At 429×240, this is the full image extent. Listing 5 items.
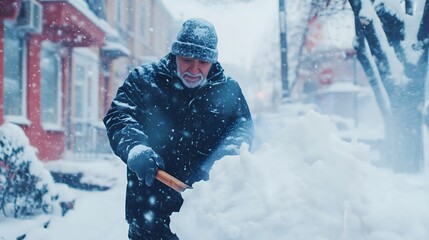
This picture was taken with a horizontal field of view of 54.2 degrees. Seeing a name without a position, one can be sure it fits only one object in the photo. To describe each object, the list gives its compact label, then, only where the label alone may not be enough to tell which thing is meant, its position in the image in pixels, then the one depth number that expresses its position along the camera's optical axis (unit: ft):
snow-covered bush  15.71
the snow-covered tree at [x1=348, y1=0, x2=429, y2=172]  20.33
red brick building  25.67
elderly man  8.07
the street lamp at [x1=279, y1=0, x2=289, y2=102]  36.78
